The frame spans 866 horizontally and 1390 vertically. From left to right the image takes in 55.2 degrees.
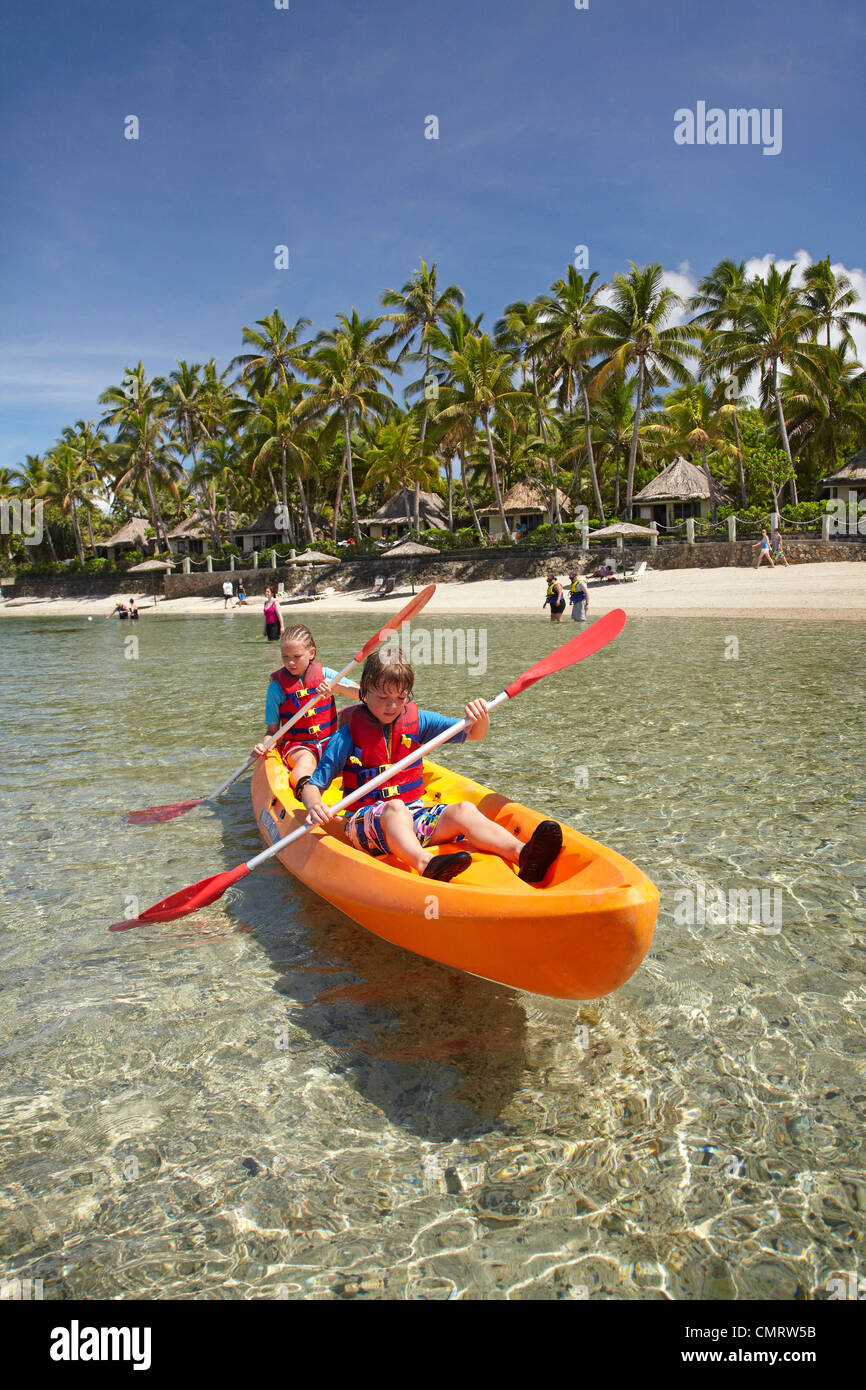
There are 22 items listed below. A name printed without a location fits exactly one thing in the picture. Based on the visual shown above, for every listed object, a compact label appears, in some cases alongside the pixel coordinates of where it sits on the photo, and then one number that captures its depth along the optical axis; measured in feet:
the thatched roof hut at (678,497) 129.18
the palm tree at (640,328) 112.16
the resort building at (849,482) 119.34
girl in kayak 20.61
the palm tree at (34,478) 190.22
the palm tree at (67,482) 186.09
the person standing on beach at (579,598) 73.36
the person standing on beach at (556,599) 76.84
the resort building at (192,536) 186.39
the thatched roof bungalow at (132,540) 186.80
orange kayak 9.78
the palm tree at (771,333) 112.27
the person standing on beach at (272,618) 60.80
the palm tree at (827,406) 116.26
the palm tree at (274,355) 153.79
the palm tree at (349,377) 139.33
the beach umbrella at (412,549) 127.44
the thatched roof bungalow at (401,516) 154.81
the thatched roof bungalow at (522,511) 149.48
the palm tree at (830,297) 131.64
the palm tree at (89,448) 201.21
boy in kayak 12.34
